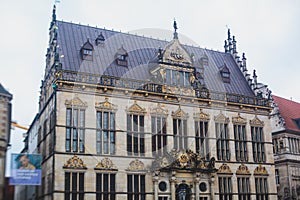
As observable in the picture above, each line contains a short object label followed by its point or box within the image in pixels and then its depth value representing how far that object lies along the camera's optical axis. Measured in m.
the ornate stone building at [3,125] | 29.08
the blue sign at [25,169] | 28.27
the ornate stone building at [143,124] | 33.53
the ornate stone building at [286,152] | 46.25
